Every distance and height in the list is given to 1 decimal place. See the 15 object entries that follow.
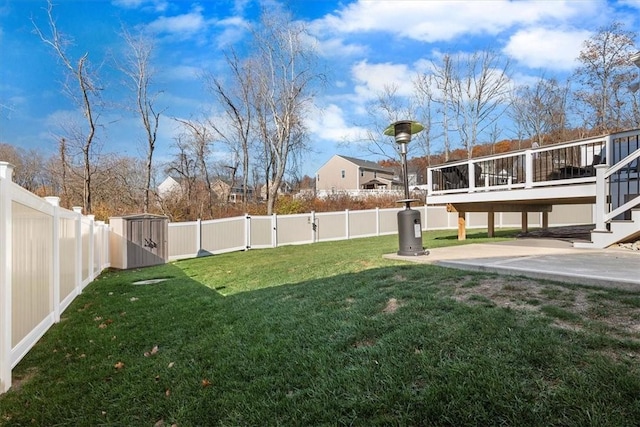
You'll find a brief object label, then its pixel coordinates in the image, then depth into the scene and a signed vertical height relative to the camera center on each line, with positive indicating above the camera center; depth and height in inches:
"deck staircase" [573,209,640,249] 225.8 -14.3
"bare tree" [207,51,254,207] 783.1 +251.7
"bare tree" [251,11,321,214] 689.0 +287.2
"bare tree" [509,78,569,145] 873.5 +269.3
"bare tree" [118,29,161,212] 643.5 +254.0
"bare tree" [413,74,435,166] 924.0 +304.6
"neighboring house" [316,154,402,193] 1534.2 +176.5
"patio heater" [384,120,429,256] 237.3 -5.2
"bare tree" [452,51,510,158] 864.9 +304.8
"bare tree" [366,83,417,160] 948.6 +276.2
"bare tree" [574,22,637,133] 692.1 +287.6
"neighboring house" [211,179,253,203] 957.8 +71.6
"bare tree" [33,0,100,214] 538.6 +206.9
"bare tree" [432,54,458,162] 896.3 +327.6
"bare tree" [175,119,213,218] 832.9 +167.5
